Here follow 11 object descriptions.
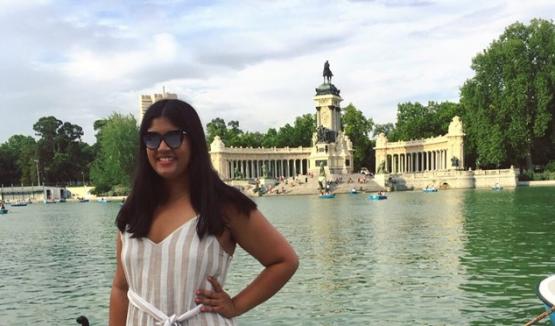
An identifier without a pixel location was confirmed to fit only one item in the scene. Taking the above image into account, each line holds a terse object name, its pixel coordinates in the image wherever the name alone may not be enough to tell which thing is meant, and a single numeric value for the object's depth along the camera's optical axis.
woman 2.91
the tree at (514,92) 67.31
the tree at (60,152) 115.87
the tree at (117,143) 73.88
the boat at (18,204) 85.44
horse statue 104.62
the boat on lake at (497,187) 65.68
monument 96.88
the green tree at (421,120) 98.06
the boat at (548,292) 7.41
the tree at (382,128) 116.75
